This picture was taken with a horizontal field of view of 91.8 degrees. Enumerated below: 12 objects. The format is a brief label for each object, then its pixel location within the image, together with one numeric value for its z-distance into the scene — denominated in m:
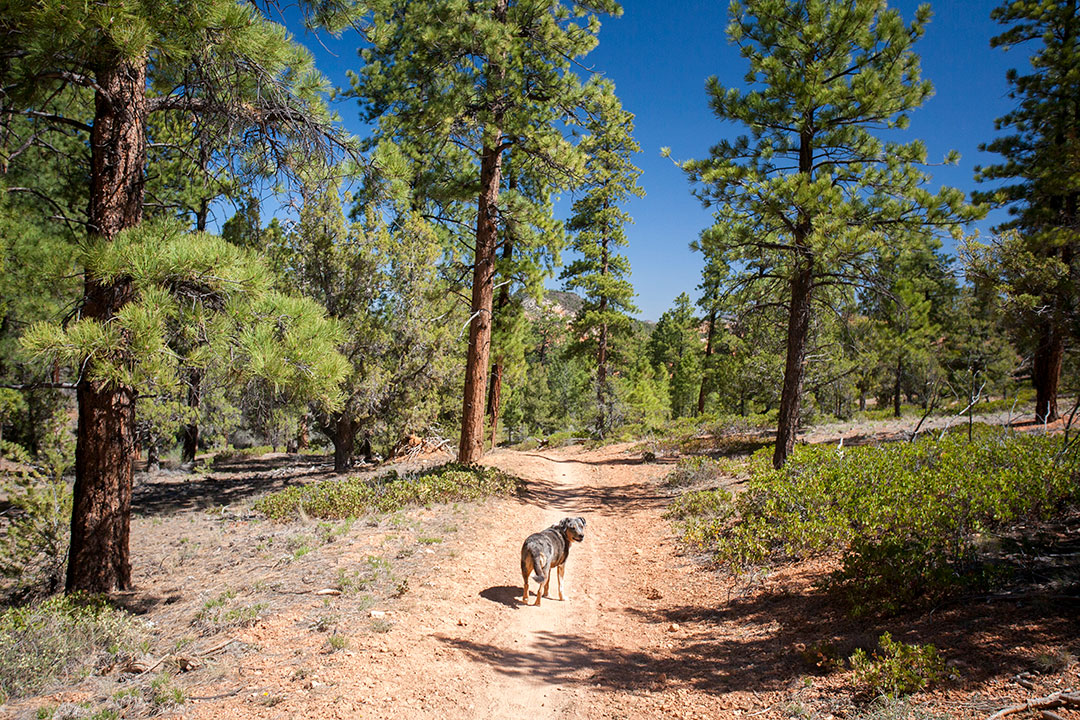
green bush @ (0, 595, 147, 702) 3.70
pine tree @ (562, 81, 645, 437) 22.03
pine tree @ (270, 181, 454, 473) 12.77
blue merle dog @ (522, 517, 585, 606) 5.45
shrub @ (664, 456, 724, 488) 11.28
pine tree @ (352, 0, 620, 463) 9.23
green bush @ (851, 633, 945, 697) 3.09
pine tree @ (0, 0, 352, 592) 4.27
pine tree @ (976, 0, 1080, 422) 8.02
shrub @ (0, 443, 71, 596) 5.73
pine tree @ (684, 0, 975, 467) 8.61
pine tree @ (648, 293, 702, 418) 35.88
